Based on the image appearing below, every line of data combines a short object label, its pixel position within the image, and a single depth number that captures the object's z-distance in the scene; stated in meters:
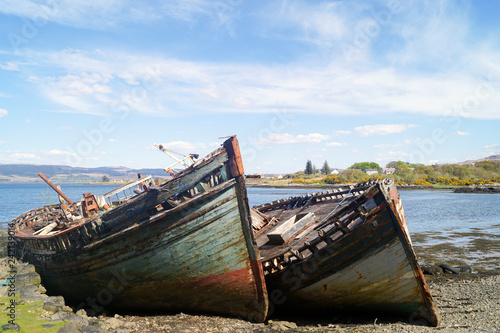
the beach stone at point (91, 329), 8.11
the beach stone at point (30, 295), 10.45
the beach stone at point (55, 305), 9.77
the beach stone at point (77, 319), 8.86
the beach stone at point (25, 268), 13.16
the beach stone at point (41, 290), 12.12
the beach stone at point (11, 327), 7.54
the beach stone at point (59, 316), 8.88
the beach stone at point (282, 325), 8.43
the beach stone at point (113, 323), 9.07
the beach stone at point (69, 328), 7.79
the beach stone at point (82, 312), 10.16
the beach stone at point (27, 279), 12.34
